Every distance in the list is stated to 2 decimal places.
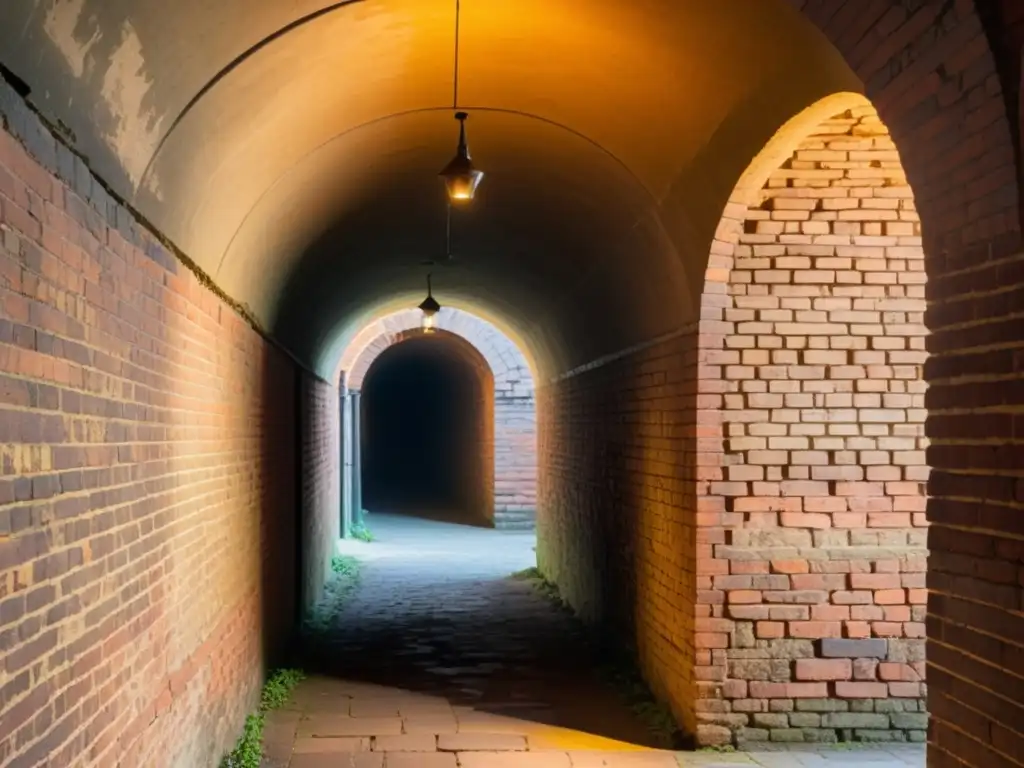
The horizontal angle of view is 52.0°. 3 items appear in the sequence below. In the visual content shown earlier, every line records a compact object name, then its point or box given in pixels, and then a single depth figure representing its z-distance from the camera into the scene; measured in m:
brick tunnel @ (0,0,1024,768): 2.99
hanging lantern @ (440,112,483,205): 5.62
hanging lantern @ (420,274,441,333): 12.45
